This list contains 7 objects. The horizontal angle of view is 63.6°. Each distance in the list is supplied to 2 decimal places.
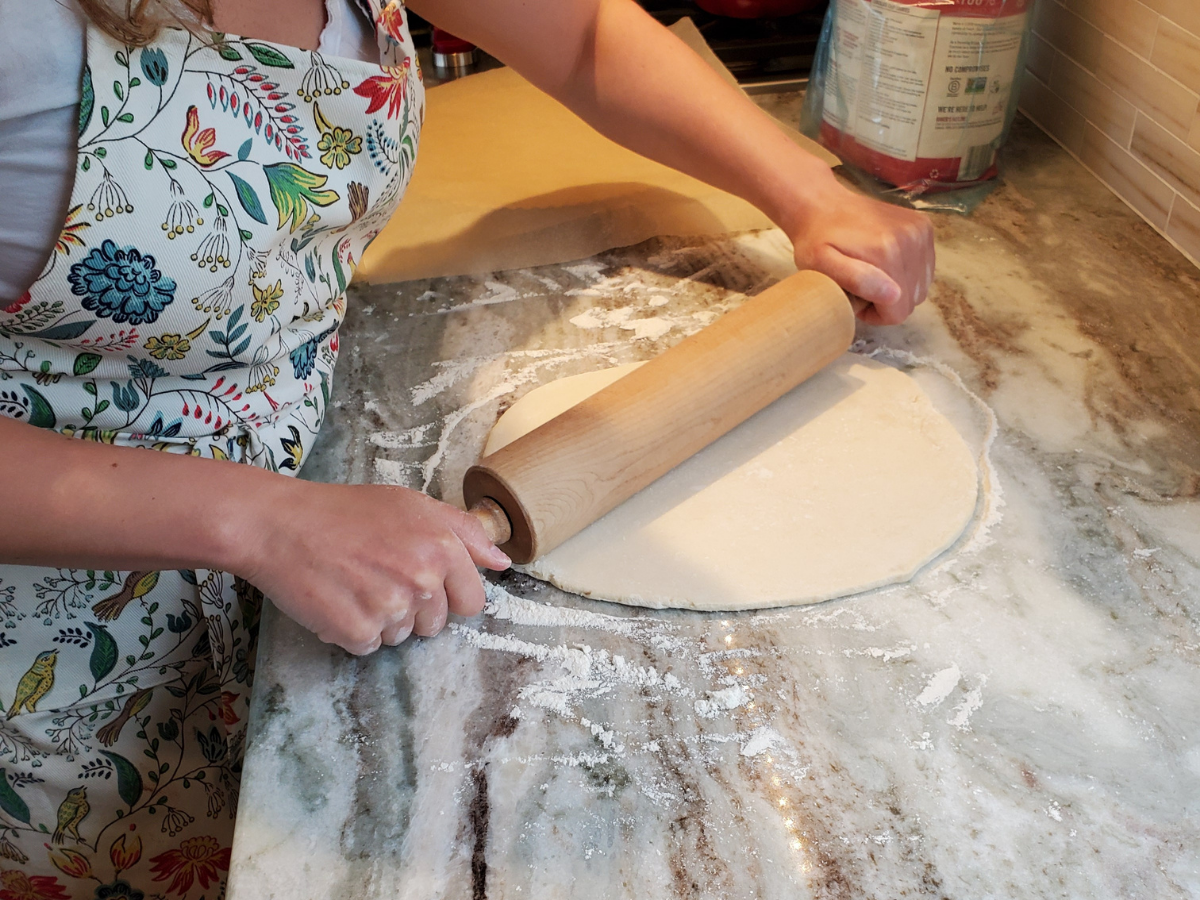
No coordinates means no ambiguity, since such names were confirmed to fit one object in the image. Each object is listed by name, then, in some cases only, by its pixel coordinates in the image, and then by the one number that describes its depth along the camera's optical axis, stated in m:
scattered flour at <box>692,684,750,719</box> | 0.72
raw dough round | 0.81
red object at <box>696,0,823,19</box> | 1.77
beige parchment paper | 1.28
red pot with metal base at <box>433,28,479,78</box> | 1.75
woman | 0.67
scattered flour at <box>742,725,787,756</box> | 0.69
